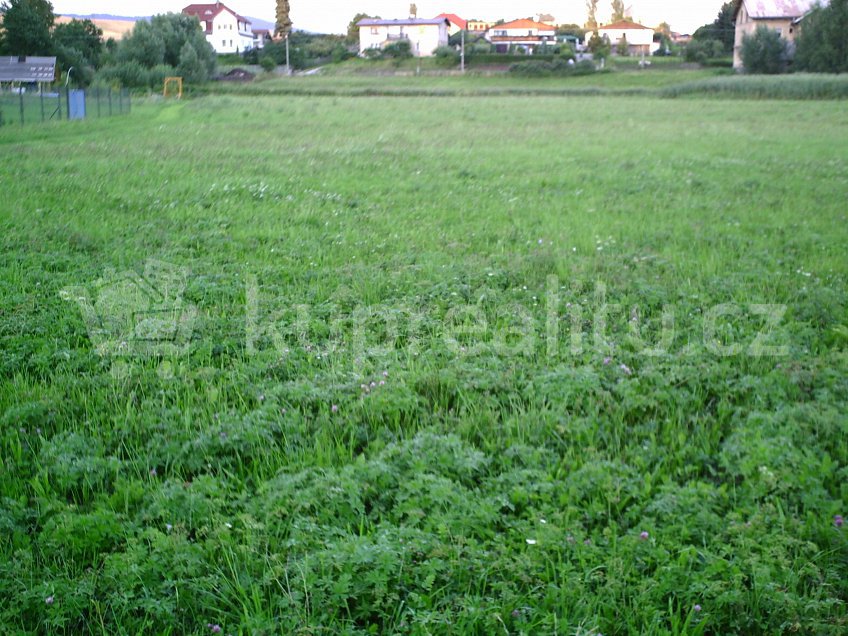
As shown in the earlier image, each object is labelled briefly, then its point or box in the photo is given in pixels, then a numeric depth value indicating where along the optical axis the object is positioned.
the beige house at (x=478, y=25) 126.21
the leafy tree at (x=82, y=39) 57.69
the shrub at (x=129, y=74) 52.22
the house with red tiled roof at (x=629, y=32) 106.50
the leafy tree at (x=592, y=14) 109.06
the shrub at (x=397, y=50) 82.88
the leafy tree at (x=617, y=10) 110.44
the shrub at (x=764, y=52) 57.34
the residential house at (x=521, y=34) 95.95
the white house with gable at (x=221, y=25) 105.19
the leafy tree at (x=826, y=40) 53.34
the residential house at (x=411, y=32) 98.25
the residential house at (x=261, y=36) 116.18
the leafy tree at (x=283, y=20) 102.06
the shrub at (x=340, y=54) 84.06
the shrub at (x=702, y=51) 69.88
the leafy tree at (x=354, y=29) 107.47
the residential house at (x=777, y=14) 67.12
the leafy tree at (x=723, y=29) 79.72
